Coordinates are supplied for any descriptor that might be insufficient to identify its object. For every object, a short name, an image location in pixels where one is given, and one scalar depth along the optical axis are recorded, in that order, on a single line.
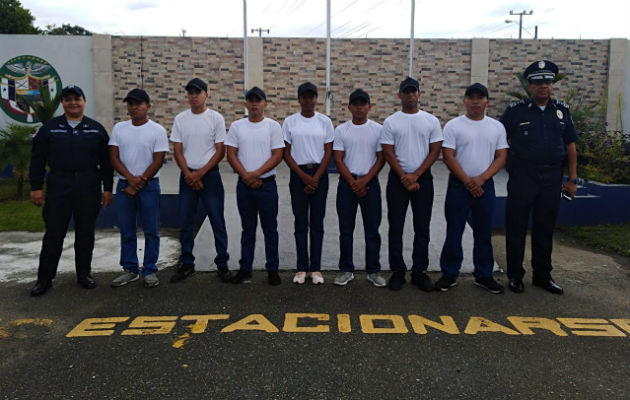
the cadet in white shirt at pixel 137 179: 4.68
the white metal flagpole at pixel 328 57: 15.67
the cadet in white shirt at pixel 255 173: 4.64
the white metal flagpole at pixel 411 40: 16.30
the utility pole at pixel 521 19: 39.13
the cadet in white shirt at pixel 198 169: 4.71
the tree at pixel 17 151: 10.43
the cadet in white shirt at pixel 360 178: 4.62
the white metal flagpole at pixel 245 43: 15.99
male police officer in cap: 4.47
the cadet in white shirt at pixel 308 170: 4.62
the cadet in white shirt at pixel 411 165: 4.49
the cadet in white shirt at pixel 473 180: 4.47
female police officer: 4.48
